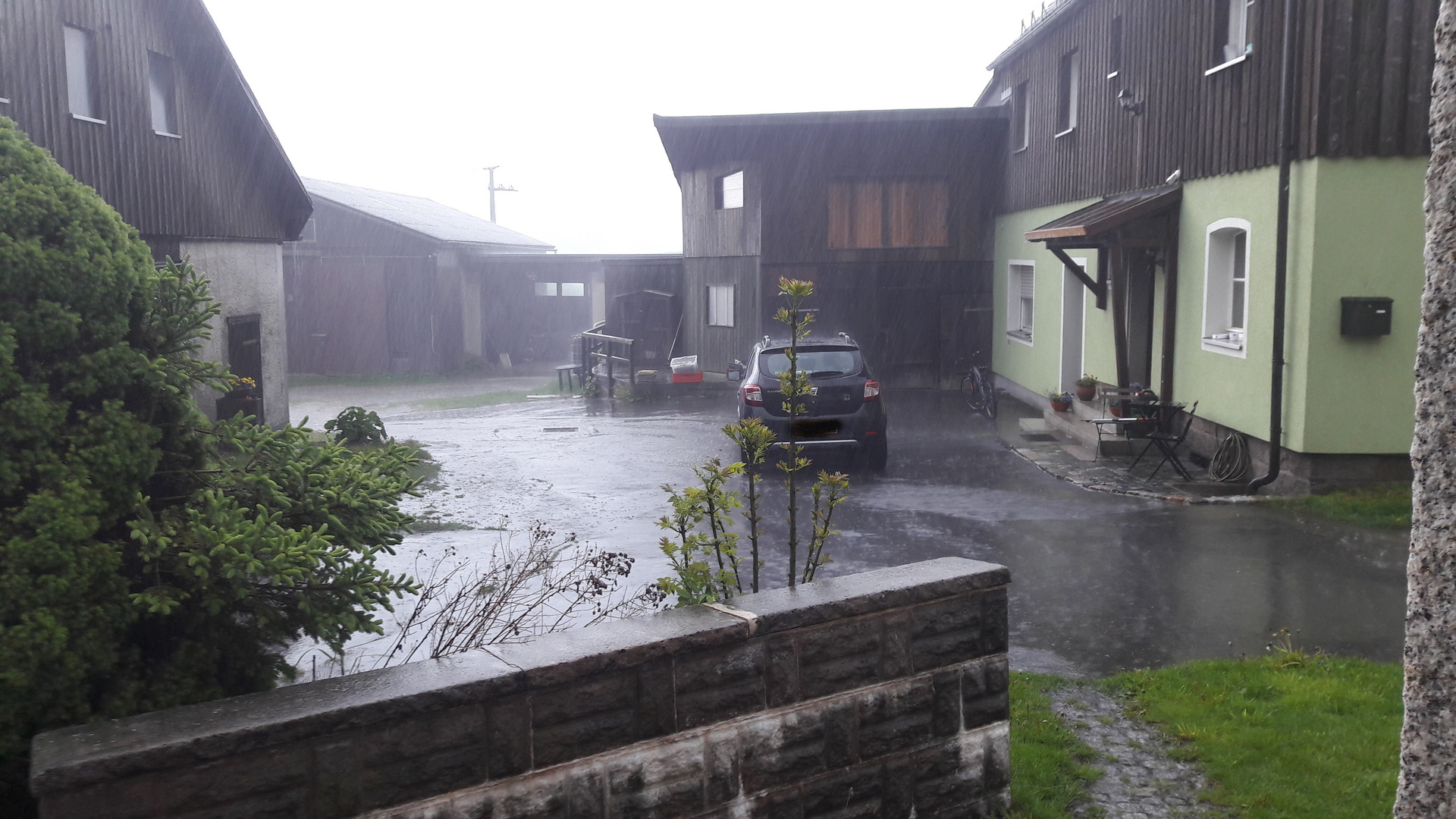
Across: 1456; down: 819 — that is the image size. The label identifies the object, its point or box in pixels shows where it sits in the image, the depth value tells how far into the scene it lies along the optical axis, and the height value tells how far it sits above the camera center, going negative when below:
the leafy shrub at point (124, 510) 3.17 -0.64
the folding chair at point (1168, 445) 12.25 -1.56
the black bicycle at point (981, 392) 18.73 -1.53
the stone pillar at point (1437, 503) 2.59 -0.47
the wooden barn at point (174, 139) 11.86 +1.98
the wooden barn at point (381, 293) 31.64 +0.29
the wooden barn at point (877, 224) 23.00 +1.62
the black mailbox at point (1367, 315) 10.18 -0.13
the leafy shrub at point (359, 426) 16.23 -1.77
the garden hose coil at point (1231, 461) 11.67 -1.65
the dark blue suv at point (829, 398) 13.24 -1.12
